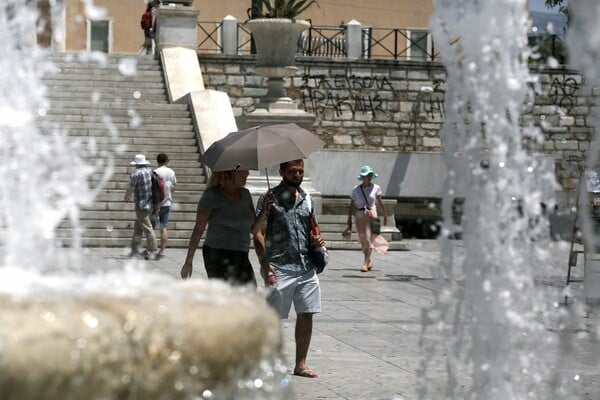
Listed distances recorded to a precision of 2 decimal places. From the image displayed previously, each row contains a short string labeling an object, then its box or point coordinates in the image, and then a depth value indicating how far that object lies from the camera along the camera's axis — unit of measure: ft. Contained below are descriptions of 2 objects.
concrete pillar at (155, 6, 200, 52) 85.35
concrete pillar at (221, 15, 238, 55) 94.84
